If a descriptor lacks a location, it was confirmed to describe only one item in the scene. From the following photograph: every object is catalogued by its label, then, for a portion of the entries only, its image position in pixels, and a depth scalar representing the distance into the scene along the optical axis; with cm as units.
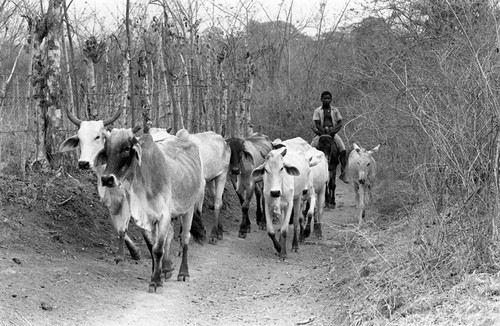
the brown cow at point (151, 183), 713
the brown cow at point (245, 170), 1119
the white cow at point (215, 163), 1052
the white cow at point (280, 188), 962
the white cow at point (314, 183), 1103
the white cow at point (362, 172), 1215
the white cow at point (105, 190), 820
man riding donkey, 1377
